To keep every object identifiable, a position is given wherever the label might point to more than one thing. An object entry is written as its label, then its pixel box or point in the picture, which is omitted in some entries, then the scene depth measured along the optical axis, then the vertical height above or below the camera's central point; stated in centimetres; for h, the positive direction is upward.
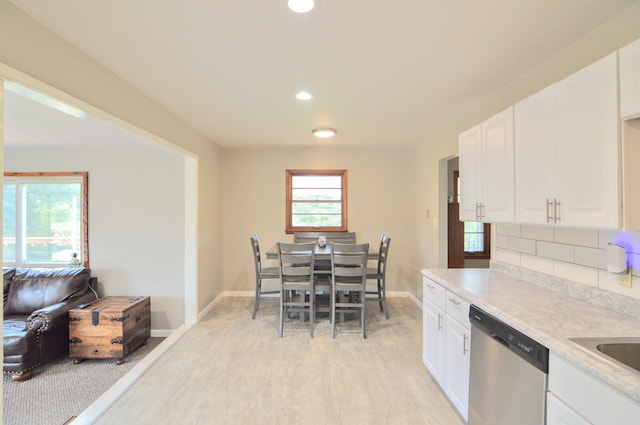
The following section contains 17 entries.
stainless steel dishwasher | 129 -79
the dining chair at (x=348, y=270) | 331 -62
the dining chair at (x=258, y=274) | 387 -79
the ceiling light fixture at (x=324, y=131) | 370 +101
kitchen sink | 116 -53
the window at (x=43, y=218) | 421 -5
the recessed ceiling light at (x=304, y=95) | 262 +105
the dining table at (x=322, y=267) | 358 -72
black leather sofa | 292 -108
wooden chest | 328 -130
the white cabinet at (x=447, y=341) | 189 -91
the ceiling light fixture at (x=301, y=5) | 146 +102
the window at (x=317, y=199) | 500 +24
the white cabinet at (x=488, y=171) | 198 +31
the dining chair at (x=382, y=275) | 386 -79
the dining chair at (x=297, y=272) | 337 -65
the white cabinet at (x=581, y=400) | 95 -65
